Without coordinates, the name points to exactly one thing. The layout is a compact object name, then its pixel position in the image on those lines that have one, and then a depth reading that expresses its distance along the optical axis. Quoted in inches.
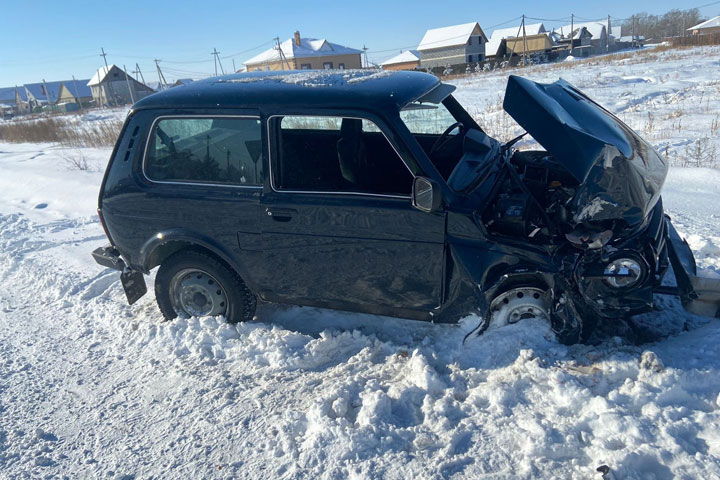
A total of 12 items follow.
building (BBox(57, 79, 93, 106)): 2893.7
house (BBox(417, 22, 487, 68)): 2354.8
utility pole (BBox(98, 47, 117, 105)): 2478.8
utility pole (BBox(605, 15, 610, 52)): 2325.8
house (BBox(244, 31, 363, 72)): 2295.8
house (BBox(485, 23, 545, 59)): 2393.0
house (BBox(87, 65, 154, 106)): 2480.3
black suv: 125.0
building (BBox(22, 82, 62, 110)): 3029.0
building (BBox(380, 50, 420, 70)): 2508.6
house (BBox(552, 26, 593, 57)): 2532.0
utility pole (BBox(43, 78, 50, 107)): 3012.8
